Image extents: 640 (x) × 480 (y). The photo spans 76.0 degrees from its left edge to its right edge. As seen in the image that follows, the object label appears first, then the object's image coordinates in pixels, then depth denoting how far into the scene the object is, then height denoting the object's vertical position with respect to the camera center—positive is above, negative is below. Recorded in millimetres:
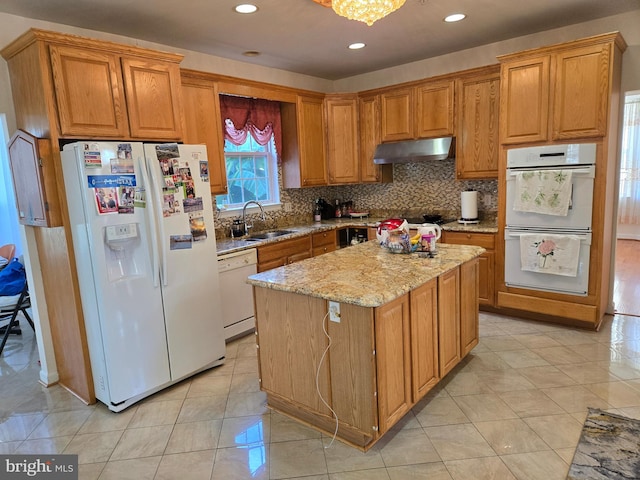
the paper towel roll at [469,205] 4238 -327
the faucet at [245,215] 4340 -321
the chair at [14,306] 3604 -999
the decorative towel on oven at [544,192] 3404 -191
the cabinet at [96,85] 2484 +712
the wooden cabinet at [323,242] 4534 -688
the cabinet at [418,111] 4281 +698
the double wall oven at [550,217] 3363 -409
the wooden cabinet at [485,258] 3938 -829
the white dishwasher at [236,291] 3561 -929
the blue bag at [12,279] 3748 -744
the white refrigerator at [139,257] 2510 -433
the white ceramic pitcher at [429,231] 2857 -386
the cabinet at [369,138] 4824 +481
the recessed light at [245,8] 2834 +1234
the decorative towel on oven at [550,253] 3449 -726
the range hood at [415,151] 4277 +274
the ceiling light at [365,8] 2209 +925
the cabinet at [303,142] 4656 +458
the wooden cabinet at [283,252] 3902 -690
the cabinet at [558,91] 3213 +636
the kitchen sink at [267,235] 4293 -538
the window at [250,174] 4422 +125
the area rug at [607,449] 1945 -1437
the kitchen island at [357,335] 2084 -869
